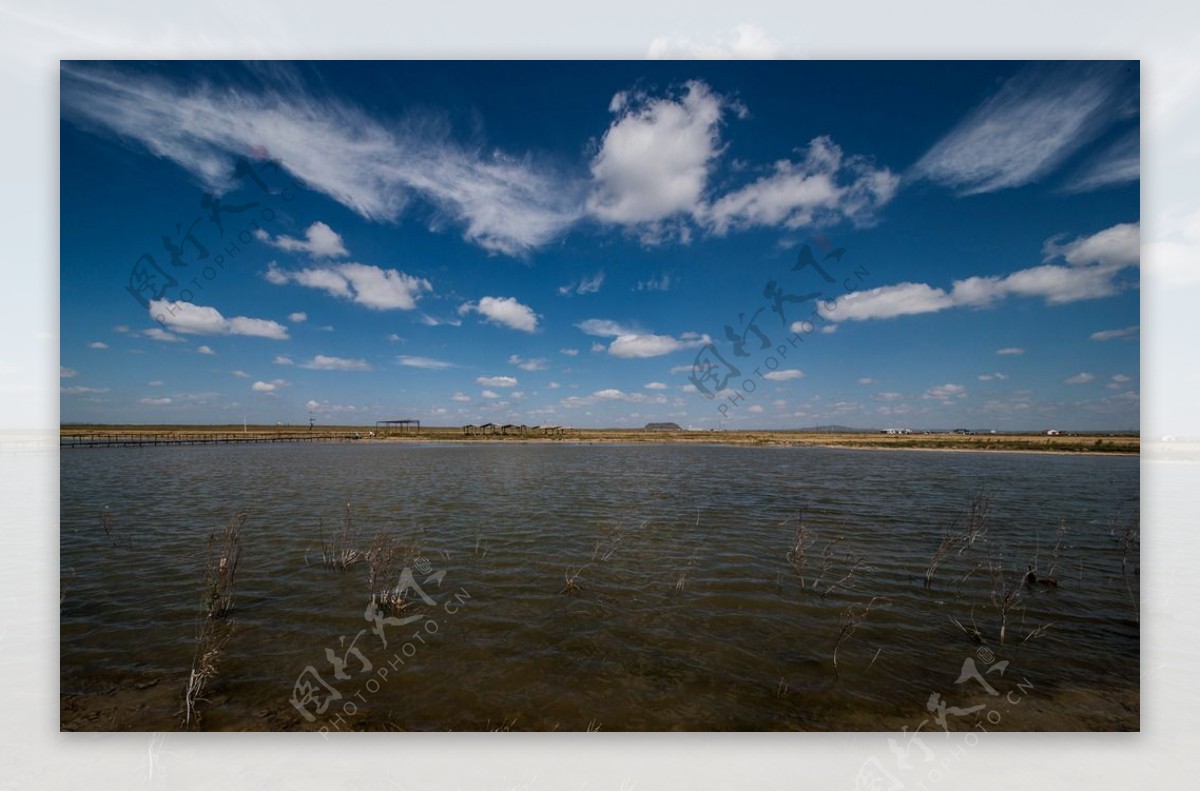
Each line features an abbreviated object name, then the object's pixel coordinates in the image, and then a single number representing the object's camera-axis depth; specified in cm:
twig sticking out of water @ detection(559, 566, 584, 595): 925
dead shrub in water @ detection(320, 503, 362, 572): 1046
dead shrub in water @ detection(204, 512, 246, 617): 786
